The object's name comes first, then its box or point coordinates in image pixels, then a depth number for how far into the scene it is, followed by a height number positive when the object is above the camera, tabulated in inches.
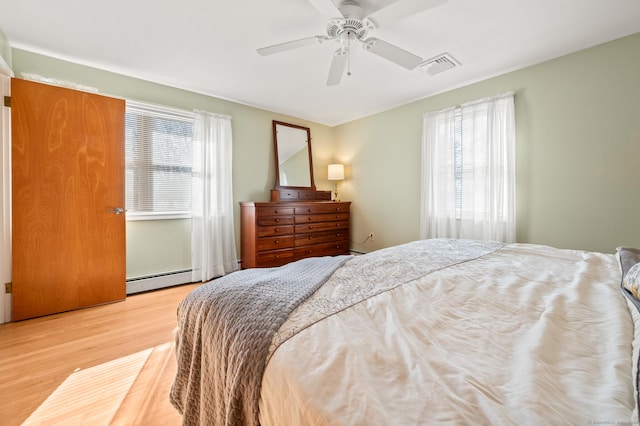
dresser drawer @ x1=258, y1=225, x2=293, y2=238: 136.0 -8.8
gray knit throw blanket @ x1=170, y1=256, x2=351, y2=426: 27.8 -15.2
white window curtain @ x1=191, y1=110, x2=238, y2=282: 132.3 +7.5
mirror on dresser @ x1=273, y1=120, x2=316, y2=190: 161.8 +36.2
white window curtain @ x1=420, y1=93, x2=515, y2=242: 112.1 +18.3
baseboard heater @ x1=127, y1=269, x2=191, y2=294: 117.7 -30.4
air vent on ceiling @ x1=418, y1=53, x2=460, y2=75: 98.6 +56.0
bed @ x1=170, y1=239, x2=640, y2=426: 19.8 -13.8
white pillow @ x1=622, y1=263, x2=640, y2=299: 37.5 -10.6
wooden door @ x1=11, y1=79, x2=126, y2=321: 92.0 +6.5
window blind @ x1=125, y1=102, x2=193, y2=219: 118.0 +25.1
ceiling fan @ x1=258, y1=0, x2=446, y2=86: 63.0 +48.8
